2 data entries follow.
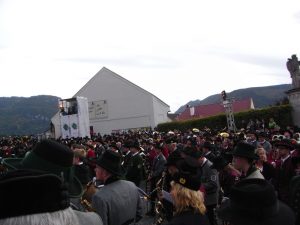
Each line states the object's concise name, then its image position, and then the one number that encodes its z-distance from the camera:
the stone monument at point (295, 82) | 22.74
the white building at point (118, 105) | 40.38
